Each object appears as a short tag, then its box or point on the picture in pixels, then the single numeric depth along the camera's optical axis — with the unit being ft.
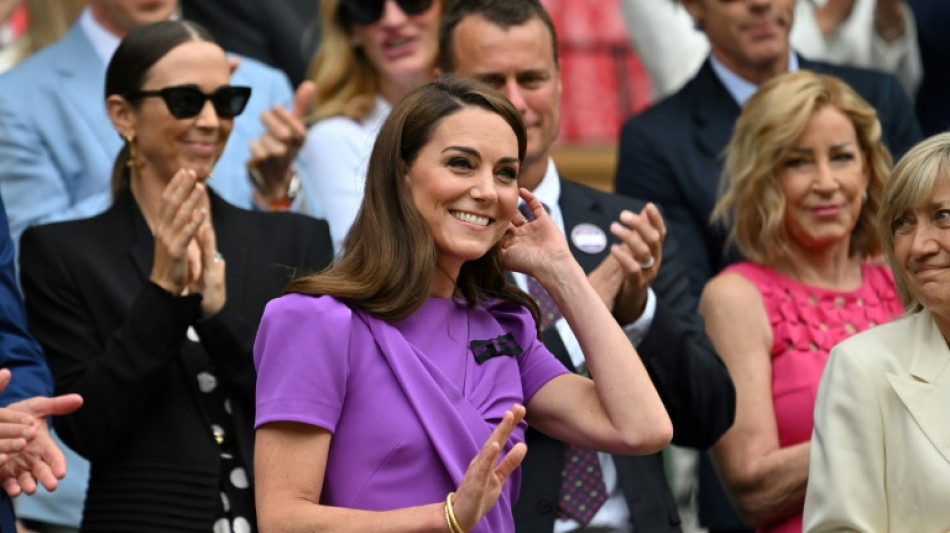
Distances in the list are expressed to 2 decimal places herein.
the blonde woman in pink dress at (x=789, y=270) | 36.04
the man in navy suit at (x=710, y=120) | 41.68
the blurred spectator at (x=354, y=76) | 42.27
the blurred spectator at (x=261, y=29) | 50.16
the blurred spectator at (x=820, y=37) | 50.80
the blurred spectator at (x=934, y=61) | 47.67
